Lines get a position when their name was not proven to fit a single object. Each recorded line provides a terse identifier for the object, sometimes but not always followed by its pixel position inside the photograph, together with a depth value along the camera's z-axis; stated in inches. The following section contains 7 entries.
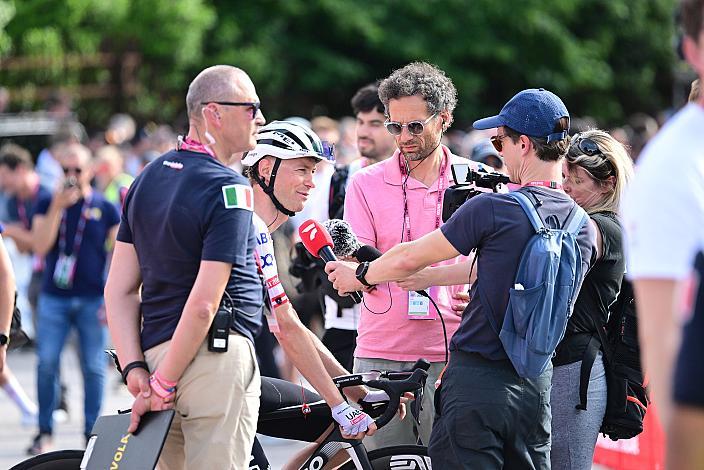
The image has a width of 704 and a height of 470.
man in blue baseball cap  325.7
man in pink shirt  416.2
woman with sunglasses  380.2
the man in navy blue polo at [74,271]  661.9
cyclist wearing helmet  366.0
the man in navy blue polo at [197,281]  318.0
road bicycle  378.0
